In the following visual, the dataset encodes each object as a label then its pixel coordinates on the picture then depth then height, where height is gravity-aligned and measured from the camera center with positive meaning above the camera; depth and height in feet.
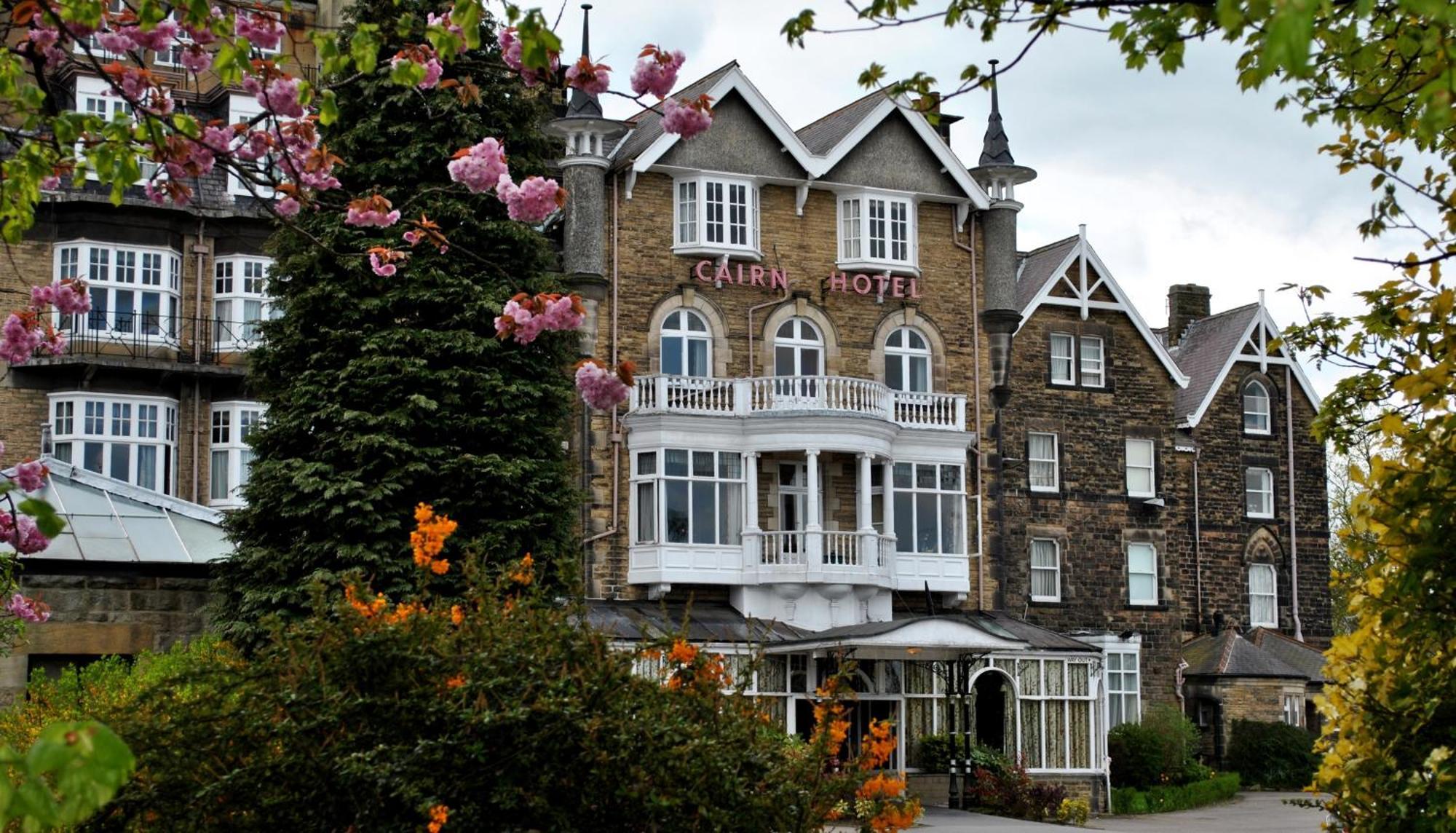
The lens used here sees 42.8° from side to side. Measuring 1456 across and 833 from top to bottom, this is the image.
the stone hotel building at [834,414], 120.26 +15.53
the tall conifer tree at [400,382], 93.15 +13.50
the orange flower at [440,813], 30.27 -2.73
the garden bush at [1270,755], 138.82 -8.61
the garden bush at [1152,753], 127.75 -7.71
